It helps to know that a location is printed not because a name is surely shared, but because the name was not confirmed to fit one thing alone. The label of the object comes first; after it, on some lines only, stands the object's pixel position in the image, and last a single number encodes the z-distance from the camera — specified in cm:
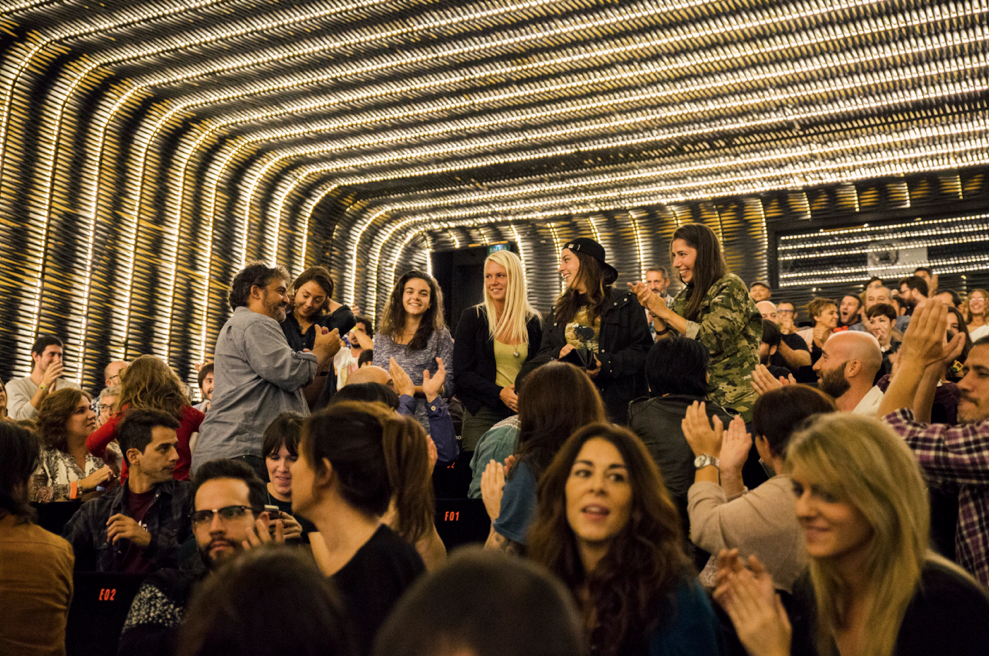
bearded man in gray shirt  514
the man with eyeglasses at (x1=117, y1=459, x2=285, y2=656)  283
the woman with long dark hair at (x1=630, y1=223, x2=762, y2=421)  510
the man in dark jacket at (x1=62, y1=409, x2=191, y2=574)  429
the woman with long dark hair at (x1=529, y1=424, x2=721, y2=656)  248
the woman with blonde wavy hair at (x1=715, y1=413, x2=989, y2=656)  210
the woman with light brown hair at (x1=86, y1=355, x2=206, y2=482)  568
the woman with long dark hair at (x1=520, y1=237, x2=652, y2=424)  534
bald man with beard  477
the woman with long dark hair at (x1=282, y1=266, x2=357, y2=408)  628
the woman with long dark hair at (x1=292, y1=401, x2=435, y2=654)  257
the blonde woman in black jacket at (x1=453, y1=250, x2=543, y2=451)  562
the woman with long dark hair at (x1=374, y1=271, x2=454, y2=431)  602
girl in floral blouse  582
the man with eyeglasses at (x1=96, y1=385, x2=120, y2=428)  739
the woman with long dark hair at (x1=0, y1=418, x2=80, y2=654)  324
